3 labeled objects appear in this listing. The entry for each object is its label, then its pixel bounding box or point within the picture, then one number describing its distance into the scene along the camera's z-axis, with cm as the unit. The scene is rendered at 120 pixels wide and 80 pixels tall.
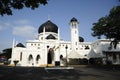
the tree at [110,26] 1473
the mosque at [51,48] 2894
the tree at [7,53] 5033
